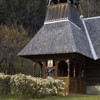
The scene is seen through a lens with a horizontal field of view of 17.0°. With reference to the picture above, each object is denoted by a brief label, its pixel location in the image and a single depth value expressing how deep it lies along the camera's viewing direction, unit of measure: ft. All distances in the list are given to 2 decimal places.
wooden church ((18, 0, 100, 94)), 85.51
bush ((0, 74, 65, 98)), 65.41
